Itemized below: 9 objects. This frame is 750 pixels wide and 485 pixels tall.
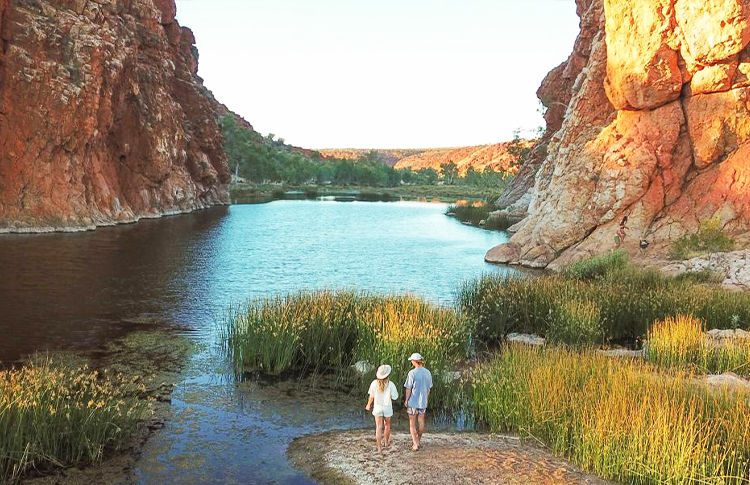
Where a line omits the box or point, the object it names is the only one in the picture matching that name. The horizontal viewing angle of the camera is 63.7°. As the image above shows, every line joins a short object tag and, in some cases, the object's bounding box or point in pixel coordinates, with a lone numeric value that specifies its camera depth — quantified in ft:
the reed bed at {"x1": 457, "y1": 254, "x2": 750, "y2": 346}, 60.18
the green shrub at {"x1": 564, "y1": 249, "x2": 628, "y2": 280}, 86.63
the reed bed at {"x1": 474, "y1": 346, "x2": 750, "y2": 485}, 27.58
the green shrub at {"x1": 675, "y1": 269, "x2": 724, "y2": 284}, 79.21
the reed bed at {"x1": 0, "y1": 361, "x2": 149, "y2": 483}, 30.73
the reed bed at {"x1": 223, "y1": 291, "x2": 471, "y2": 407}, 46.21
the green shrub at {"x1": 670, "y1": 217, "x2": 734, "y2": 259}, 91.30
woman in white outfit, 33.30
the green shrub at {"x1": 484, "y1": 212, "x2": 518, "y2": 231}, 200.75
